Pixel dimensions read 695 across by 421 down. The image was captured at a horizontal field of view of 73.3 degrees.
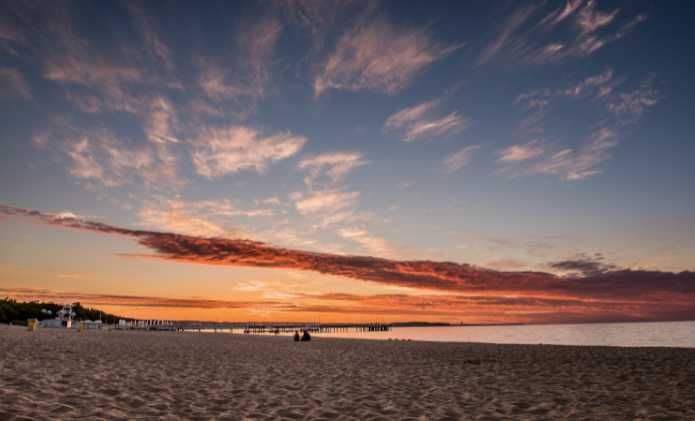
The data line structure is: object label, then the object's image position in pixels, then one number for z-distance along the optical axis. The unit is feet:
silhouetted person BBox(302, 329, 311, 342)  138.92
